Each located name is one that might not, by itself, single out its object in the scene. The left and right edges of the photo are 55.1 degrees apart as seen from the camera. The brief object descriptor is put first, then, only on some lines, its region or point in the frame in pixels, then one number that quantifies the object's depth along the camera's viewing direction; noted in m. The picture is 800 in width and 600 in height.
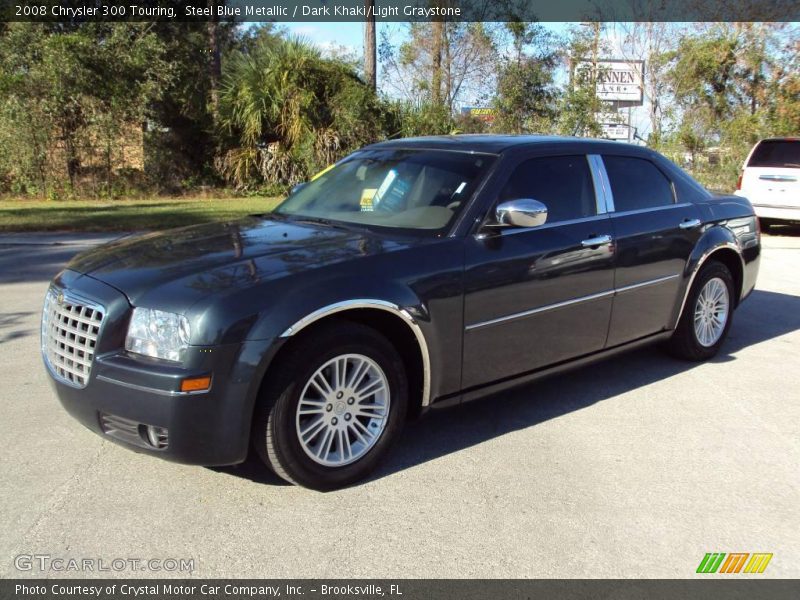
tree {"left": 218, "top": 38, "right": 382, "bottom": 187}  20.73
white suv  13.80
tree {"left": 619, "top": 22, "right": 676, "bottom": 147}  24.53
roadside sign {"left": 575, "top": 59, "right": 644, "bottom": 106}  21.02
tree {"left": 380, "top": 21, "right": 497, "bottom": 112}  23.77
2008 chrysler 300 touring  3.40
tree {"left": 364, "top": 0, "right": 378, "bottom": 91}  22.55
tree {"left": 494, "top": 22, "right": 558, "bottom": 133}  22.30
